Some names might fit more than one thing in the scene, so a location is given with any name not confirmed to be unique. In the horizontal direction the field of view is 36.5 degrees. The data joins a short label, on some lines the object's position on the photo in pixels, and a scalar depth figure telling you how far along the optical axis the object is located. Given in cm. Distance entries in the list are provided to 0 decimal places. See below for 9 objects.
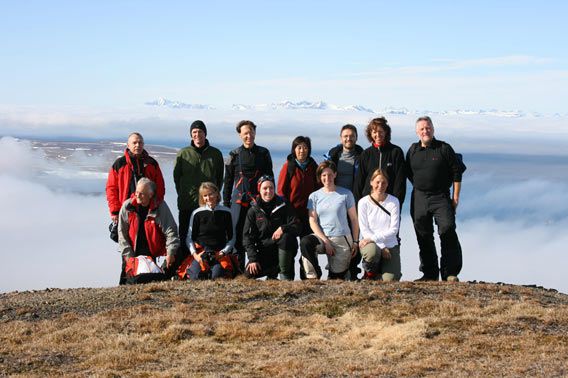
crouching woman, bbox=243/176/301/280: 1634
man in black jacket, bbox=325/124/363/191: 1670
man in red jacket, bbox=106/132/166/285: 1667
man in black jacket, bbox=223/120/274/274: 1688
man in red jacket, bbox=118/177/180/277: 1639
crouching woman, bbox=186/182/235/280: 1647
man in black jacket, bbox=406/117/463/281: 1630
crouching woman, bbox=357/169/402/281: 1614
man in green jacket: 1714
